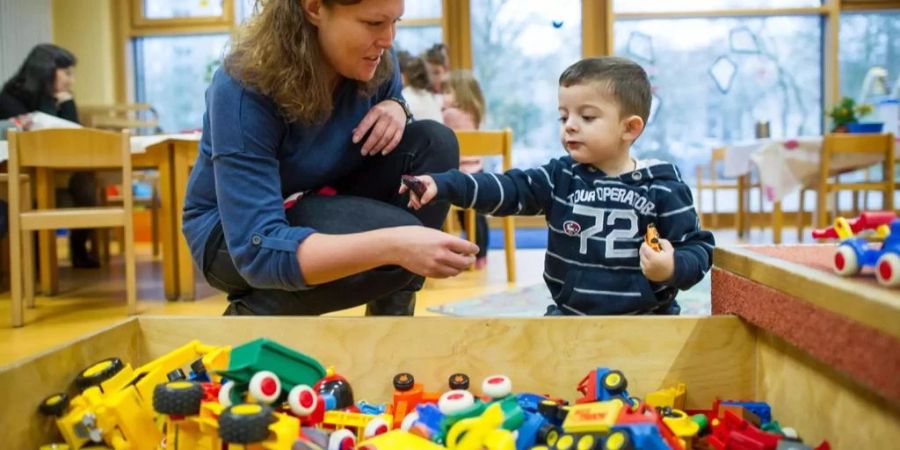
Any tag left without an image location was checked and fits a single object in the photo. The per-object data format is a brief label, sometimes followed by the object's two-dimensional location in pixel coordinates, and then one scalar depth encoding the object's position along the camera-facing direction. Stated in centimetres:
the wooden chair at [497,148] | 284
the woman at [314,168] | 100
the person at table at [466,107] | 345
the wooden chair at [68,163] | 236
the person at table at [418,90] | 310
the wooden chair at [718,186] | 488
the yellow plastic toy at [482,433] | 78
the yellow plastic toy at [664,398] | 93
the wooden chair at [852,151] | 363
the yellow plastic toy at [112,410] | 85
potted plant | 396
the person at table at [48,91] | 346
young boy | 124
